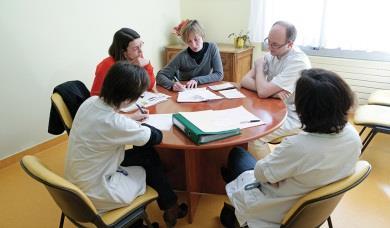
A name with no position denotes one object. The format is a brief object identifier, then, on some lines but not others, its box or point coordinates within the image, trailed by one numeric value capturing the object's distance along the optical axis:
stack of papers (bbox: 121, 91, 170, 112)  1.87
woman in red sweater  2.14
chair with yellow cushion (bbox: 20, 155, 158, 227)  1.12
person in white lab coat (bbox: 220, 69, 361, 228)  1.06
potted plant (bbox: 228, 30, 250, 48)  3.72
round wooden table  1.71
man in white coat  1.98
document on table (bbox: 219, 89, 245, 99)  2.04
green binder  1.40
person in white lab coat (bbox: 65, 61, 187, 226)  1.31
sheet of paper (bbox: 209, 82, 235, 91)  2.23
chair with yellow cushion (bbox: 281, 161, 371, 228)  1.03
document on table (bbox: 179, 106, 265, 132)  1.53
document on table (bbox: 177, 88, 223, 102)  1.99
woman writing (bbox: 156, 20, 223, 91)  2.42
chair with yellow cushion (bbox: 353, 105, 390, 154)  2.29
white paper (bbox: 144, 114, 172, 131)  1.58
